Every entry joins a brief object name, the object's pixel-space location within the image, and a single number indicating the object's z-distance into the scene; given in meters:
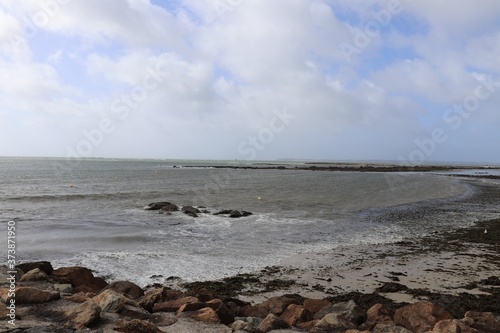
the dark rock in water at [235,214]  23.76
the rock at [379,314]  7.32
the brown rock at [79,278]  9.11
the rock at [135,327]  5.49
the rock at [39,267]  9.58
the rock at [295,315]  7.19
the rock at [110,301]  6.46
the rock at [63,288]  8.08
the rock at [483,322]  6.80
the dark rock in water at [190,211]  24.57
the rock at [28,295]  6.50
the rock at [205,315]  6.62
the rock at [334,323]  6.68
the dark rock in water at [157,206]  26.81
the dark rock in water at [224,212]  25.12
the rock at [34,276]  8.77
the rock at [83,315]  5.63
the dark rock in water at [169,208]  26.08
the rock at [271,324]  6.42
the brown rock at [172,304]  7.35
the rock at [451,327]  6.10
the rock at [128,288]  8.51
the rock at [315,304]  8.11
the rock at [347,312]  7.23
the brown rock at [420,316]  6.89
